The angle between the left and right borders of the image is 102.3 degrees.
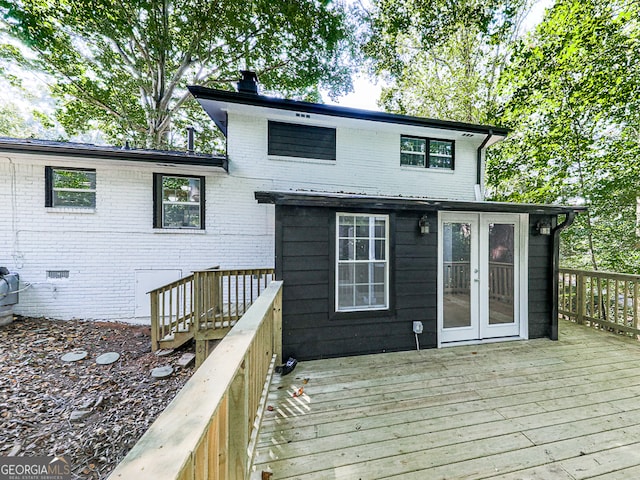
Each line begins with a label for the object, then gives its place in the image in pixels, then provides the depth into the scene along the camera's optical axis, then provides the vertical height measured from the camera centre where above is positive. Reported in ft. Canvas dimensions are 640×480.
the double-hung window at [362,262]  11.76 -1.13
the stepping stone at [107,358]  13.64 -6.47
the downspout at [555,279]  13.21 -2.12
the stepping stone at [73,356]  13.48 -6.27
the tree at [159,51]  25.20 +21.22
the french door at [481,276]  12.80 -1.92
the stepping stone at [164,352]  14.63 -6.54
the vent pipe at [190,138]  23.10 +9.12
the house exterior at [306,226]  11.54 +0.68
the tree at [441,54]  23.67 +21.42
